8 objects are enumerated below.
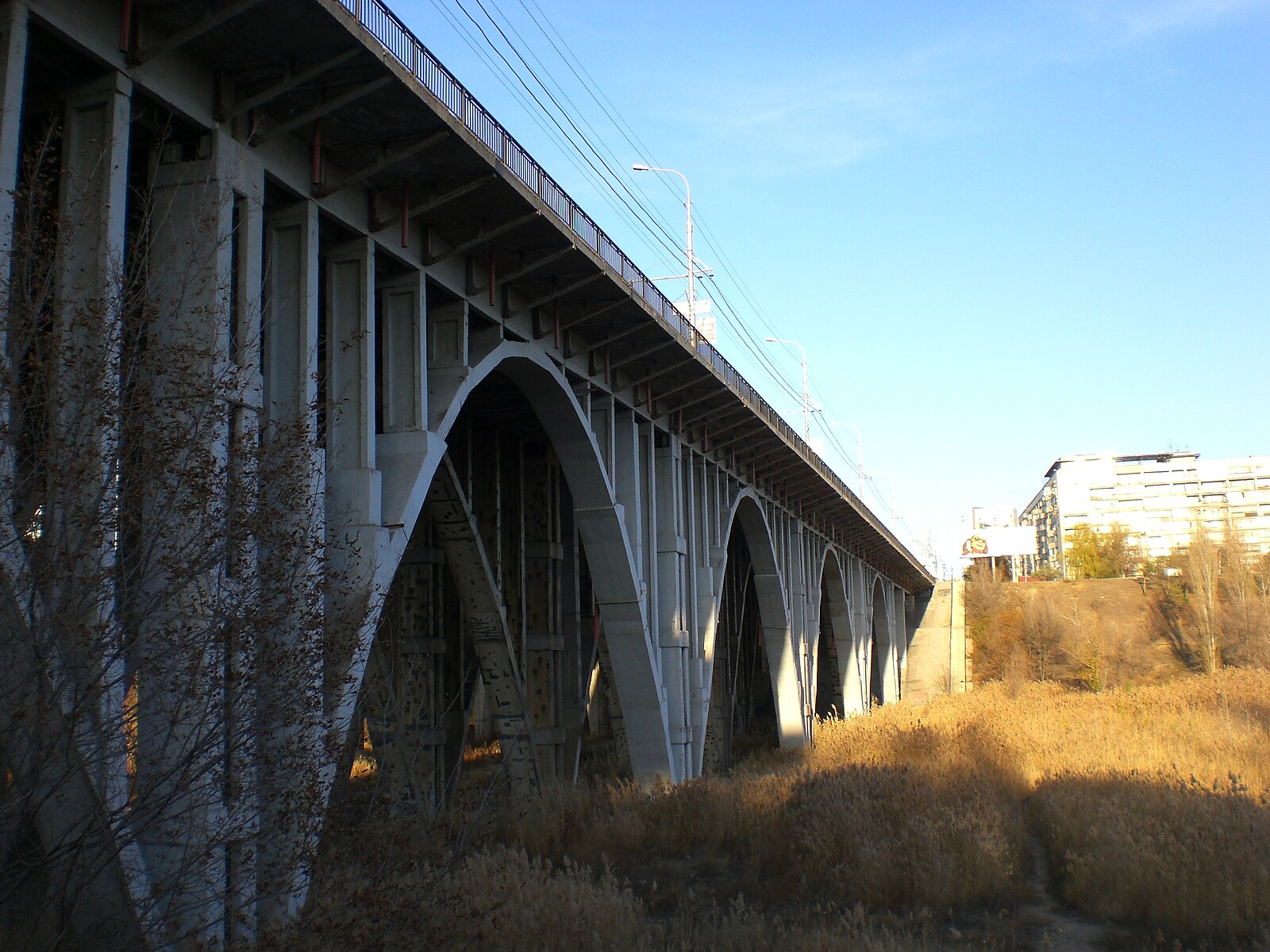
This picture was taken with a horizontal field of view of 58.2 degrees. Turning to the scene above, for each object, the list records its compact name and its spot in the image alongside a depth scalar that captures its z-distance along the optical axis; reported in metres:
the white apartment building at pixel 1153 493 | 164.38
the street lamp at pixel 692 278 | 33.56
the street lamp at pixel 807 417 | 60.72
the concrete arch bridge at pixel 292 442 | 6.31
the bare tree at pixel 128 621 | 5.88
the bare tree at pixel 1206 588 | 58.62
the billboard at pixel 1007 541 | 114.81
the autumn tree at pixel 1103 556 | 110.06
